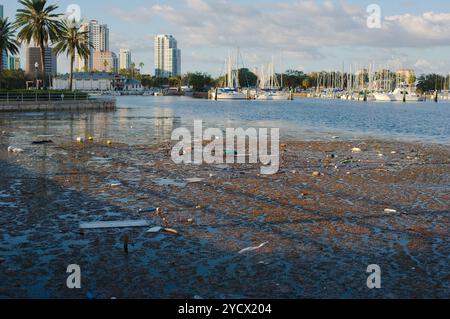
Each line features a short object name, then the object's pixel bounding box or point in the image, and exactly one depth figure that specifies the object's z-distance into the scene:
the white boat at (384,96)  164.00
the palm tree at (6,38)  70.51
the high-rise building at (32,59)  167.23
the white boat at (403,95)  166.38
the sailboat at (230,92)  170.25
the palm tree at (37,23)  67.31
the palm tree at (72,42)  79.38
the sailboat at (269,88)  170.75
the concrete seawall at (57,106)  57.97
